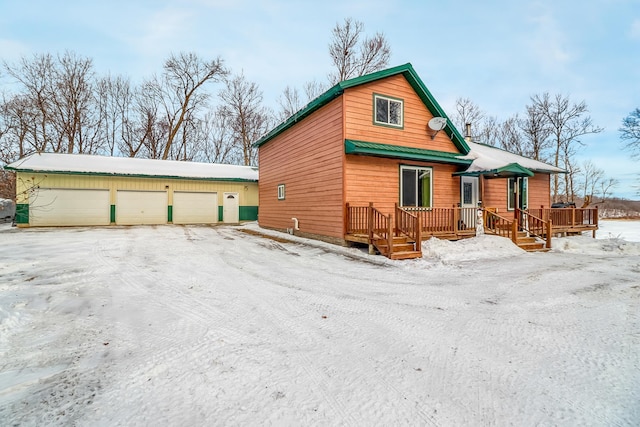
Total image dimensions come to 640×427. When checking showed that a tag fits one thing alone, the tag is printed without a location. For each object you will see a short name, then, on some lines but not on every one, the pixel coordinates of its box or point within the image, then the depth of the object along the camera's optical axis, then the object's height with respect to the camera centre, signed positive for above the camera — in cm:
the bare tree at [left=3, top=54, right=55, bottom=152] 1805 +863
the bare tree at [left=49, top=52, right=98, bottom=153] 2225 +859
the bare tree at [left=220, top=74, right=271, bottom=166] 2817 +946
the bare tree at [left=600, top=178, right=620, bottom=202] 3328 +237
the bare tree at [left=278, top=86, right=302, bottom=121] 2727 +1009
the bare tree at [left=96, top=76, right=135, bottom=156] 2622 +918
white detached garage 1568 +110
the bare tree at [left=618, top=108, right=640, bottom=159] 2373 +603
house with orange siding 924 +141
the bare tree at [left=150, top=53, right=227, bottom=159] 2722 +1190
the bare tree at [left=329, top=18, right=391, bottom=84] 2192 +1192
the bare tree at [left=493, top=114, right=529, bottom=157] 2946 +723
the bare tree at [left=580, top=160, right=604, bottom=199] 3359 +356
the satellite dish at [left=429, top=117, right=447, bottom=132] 1073 +308
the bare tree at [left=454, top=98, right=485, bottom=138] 2952 +951
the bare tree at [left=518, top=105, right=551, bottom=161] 2741 +706
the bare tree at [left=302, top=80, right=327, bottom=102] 2608 +1078
